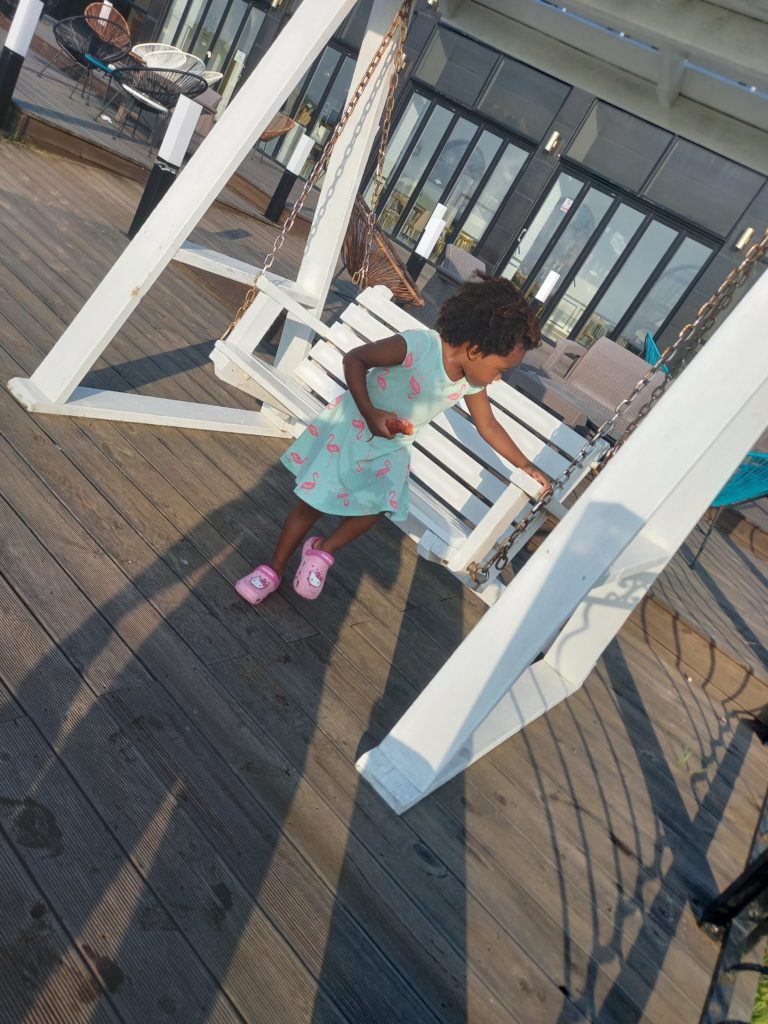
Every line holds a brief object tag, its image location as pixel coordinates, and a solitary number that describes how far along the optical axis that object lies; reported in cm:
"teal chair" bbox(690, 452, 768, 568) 529
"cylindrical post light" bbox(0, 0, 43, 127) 675
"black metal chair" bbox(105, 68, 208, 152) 926
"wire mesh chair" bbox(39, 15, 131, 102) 991
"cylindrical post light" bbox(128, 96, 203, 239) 599
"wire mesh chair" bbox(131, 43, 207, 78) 1162
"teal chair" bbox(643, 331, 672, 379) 810
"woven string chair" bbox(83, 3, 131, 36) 1128
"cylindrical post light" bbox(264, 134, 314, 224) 866
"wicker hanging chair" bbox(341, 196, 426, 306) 547
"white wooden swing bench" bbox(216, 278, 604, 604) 311
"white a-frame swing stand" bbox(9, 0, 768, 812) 213
